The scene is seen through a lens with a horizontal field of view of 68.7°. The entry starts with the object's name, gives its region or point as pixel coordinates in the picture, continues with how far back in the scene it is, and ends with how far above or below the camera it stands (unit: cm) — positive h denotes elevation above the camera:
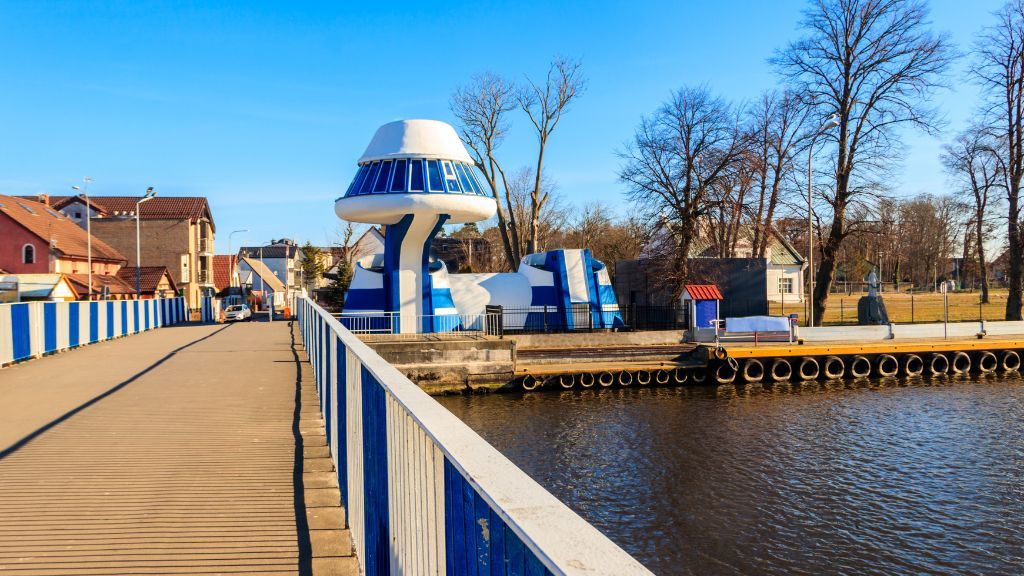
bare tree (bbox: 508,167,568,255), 6339 +664
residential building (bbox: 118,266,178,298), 5641 +178
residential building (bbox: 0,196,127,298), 4825 +402
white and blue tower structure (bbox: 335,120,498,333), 3228 +392
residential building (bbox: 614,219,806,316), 4009 +80
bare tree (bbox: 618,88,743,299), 3881 +594
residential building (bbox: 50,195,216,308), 6494 +632
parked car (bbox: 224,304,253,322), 5446 -86
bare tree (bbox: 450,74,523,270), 5466 +1149
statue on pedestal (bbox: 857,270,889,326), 3738 -109
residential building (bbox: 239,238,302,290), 11808 +658
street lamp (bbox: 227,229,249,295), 8245 +340
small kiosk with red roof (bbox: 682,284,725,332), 3247 -56
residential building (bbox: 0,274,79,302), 3428 +91
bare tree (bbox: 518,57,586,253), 5281 +1221
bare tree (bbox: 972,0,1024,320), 3897 +698
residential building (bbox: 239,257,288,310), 9094 +250
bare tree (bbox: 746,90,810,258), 4047 +748
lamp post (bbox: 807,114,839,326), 3485 +326
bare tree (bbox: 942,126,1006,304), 4088 +650
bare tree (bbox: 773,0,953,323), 3734 +1021
